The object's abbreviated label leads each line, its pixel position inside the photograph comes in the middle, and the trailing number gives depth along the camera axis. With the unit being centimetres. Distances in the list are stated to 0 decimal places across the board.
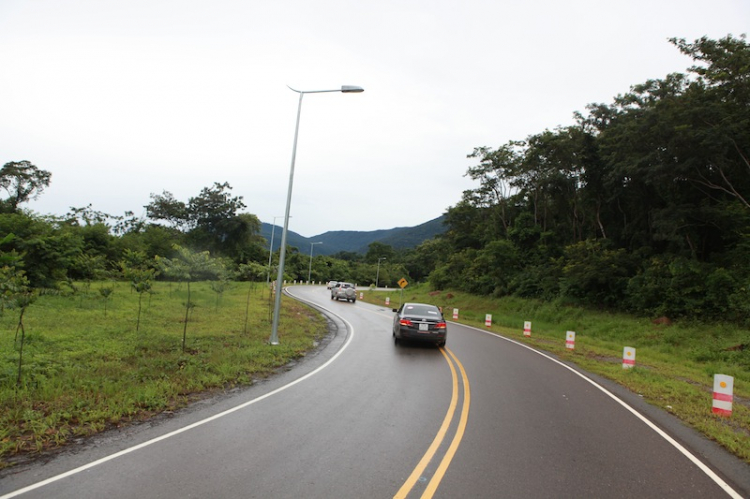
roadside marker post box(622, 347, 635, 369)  1197
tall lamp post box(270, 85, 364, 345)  1305
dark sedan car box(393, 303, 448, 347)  1386
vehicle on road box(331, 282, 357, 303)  3991
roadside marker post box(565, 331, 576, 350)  1594
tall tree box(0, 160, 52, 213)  5422
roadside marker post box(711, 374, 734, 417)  761
